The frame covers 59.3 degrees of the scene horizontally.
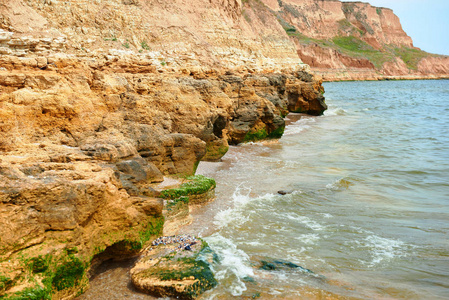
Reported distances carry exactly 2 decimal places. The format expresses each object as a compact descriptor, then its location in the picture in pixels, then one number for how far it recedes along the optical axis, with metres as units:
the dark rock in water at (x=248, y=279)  5.18
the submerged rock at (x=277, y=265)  5.56
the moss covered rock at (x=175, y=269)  4.80
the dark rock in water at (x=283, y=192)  9.09
